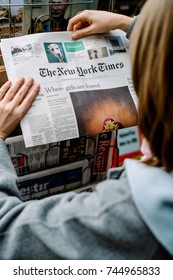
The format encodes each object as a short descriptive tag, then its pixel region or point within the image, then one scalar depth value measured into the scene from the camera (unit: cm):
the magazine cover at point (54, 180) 83
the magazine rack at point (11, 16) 77
